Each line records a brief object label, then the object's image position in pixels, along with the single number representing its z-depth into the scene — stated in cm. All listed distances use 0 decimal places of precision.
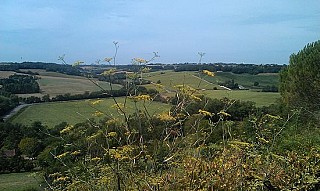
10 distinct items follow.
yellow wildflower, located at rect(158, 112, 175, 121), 442
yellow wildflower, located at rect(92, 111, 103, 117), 450
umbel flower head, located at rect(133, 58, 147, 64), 477
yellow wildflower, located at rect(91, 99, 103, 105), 454
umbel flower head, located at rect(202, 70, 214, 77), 470
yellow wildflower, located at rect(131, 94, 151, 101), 432
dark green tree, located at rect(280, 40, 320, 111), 1892
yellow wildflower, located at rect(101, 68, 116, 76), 436
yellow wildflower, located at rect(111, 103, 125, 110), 443
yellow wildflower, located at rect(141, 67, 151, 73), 473
